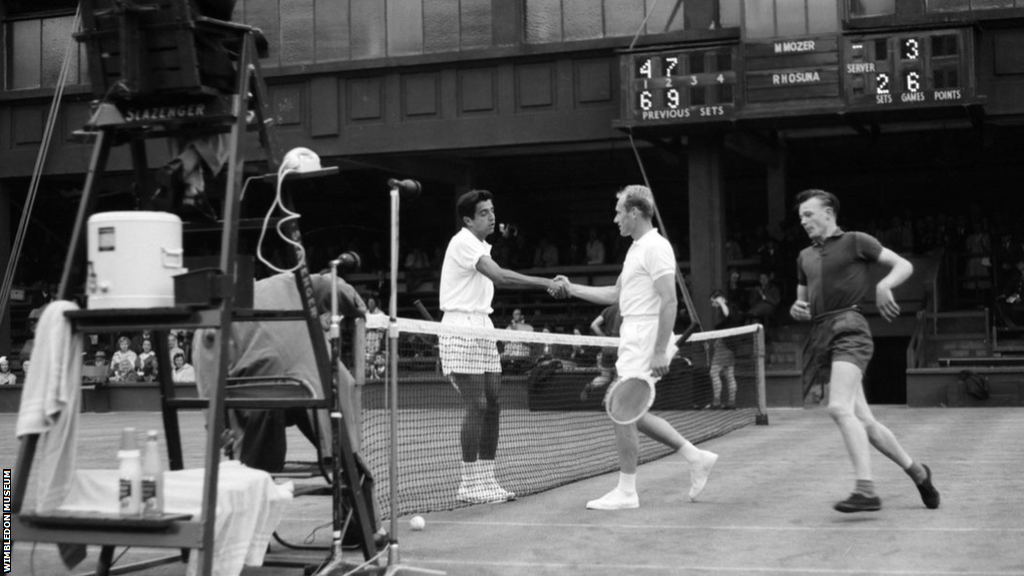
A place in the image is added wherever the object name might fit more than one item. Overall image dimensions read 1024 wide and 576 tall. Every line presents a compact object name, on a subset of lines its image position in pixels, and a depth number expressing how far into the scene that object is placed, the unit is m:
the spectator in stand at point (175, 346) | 28.31
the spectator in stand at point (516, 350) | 12.47
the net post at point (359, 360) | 7.82
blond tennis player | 9.20
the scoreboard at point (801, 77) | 23.39
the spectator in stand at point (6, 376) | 30.62
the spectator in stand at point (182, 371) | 27.27
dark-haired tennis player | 9.91
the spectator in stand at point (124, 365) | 29.59
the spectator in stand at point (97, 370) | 29.34
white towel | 5.70
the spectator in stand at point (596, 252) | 31.52
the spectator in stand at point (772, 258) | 28.81
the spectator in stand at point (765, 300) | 26.83
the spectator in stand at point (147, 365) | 29.63
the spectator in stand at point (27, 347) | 31.11
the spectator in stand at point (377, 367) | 10.30
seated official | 7.39
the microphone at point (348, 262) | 6.79
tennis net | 9.99
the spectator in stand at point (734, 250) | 30.92
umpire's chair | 5.63
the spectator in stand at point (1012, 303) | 27.77
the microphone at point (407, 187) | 6.91
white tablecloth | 5.86
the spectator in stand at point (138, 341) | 30.99
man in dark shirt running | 8.85
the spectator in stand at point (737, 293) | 28.38
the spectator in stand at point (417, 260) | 32.88
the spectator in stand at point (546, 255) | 32.03
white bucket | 5.74
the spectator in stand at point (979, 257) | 29.17
